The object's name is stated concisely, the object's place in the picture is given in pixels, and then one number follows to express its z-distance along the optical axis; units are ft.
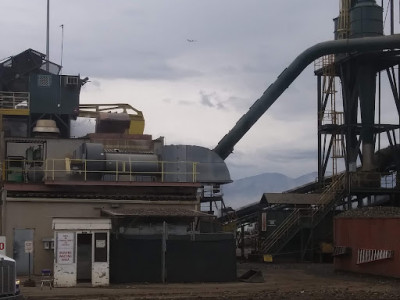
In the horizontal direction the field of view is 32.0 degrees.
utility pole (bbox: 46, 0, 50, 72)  216.08
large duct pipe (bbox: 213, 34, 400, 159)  168.35
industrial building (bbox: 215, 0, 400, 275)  157.58
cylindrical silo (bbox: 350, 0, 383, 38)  171.53
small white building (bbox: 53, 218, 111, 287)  93.04
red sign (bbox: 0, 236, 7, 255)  92.07
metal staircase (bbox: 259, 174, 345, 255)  154.10
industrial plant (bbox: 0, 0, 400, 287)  99.19
